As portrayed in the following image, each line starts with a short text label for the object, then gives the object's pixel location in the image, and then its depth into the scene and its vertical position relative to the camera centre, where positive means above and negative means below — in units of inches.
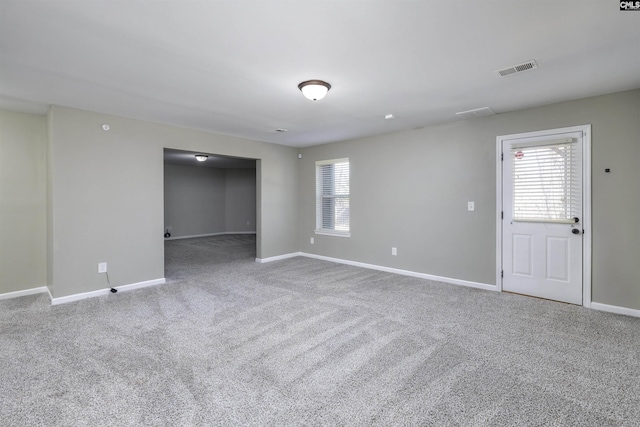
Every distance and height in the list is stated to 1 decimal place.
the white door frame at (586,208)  135.5 +0.4
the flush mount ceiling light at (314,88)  114.3 +46.1
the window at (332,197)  233.5 +10.4
